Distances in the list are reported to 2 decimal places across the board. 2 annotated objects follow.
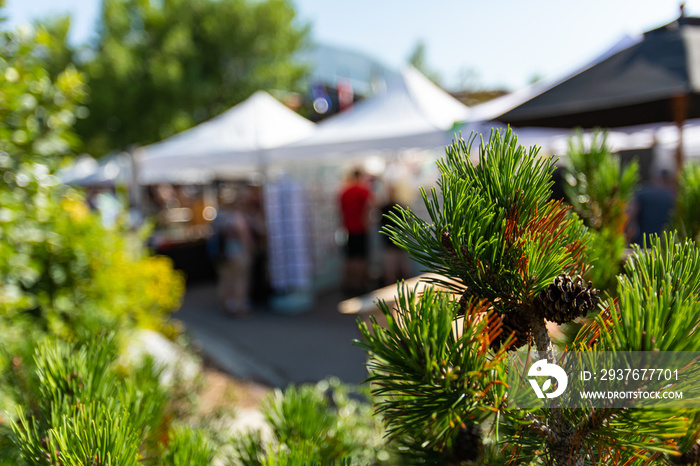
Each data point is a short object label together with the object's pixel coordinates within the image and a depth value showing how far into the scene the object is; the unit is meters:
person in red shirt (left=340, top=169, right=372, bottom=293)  7.95
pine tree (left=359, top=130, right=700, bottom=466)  0.58
